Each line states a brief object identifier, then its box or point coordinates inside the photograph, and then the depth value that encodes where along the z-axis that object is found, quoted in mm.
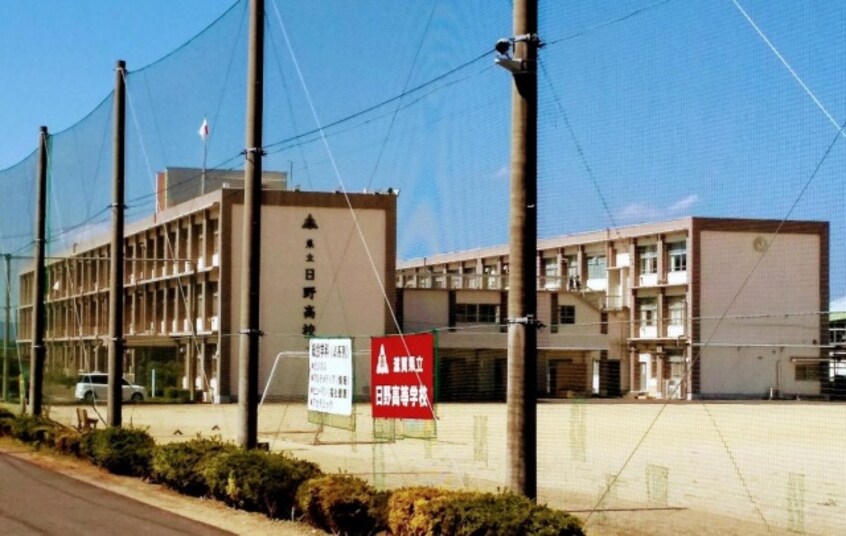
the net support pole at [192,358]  50575
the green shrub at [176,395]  48562
